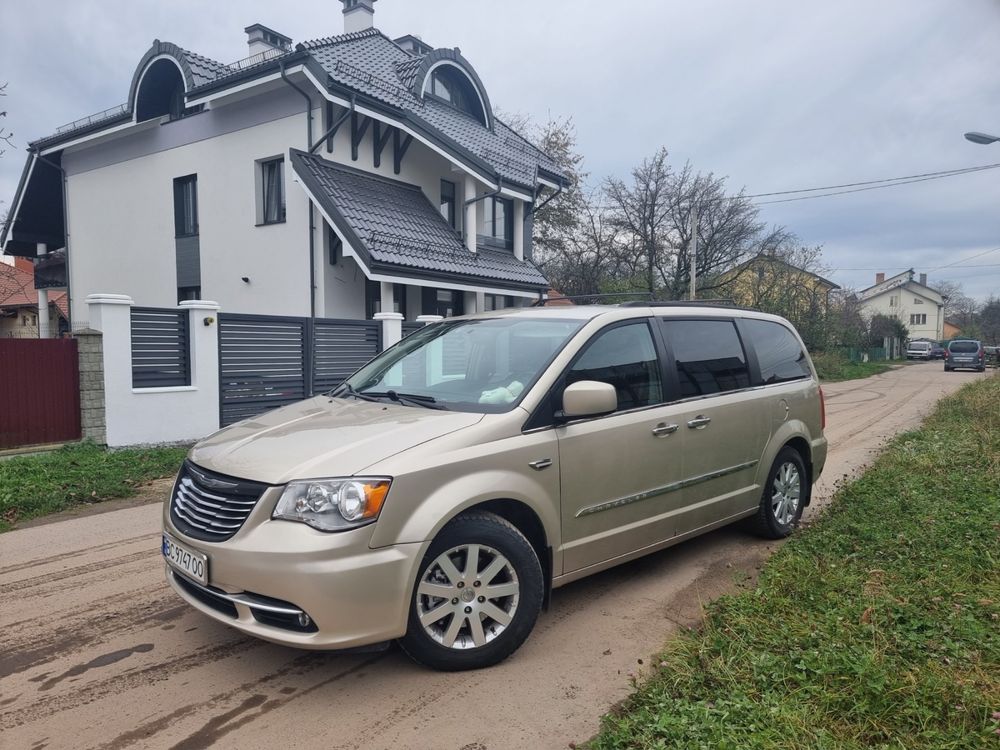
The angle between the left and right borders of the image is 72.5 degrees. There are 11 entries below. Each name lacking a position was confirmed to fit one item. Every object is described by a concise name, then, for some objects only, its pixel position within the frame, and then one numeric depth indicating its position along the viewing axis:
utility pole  24.10
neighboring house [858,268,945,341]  84.00
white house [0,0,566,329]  14.64
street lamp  14.08
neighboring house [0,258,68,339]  27.84
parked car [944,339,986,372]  35.25
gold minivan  2.91
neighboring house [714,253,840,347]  31.05
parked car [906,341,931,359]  54.81
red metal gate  8.67
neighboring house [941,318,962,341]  92.19
